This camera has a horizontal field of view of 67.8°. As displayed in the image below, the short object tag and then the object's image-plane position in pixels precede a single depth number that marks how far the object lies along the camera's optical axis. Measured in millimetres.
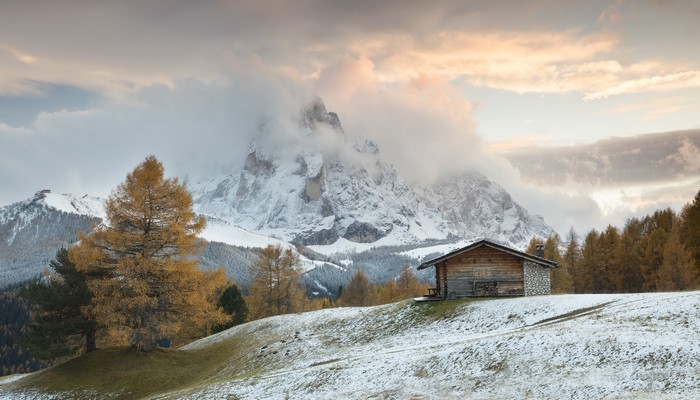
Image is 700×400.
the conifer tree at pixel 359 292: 110188
